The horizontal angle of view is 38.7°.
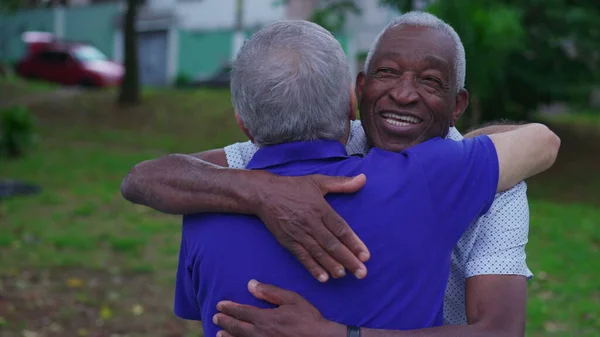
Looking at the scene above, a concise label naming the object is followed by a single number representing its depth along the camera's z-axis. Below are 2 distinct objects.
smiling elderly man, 2.07
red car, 28.64
